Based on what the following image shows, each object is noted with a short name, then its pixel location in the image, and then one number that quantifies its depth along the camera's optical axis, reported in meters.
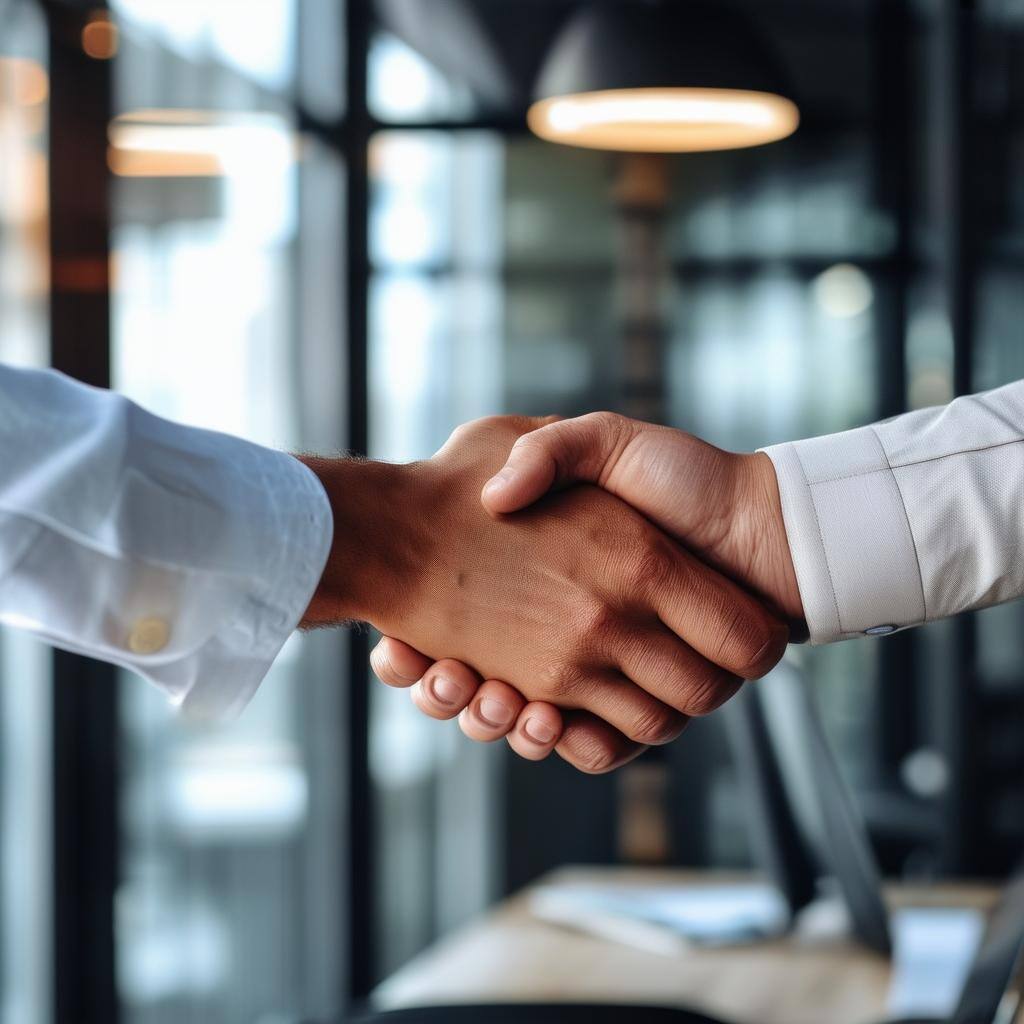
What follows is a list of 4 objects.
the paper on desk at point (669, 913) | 1.18
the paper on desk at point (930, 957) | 1.08
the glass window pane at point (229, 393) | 1.70
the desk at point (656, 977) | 1.09
